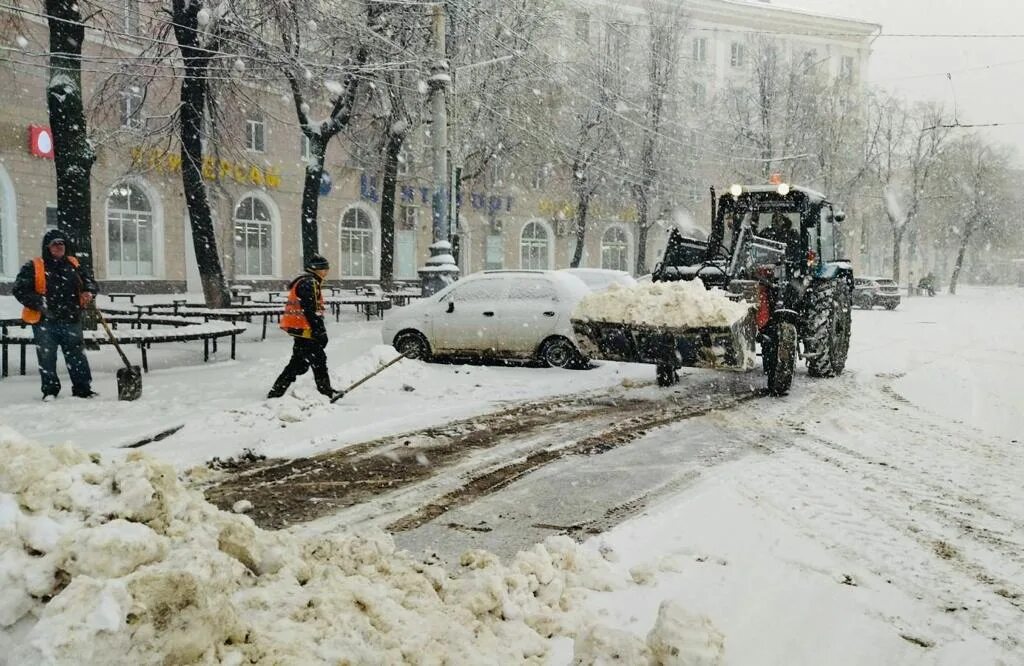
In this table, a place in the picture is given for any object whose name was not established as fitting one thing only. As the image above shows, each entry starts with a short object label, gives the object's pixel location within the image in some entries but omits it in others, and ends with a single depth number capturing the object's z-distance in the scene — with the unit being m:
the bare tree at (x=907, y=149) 43.91
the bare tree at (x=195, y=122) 13.85
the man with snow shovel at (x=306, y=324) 8.30
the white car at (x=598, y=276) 15.52
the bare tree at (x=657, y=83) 30.97
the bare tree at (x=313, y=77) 14.90
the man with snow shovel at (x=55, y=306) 8.18
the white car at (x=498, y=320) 11.03
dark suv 31.48
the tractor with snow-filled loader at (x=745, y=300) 8.16
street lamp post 12.95
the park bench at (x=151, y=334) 9.54
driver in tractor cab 10.12
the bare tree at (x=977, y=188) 50.56
